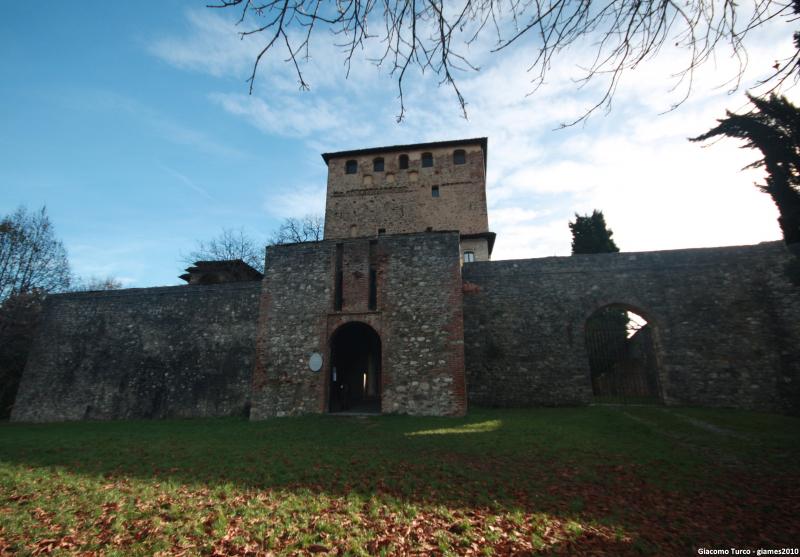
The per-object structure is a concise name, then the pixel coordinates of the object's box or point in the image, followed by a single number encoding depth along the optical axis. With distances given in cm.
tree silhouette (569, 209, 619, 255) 2178
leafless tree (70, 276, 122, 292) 3772
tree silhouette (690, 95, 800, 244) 911
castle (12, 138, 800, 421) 1123
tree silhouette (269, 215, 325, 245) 3196
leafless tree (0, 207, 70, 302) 1836
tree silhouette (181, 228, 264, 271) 3131
